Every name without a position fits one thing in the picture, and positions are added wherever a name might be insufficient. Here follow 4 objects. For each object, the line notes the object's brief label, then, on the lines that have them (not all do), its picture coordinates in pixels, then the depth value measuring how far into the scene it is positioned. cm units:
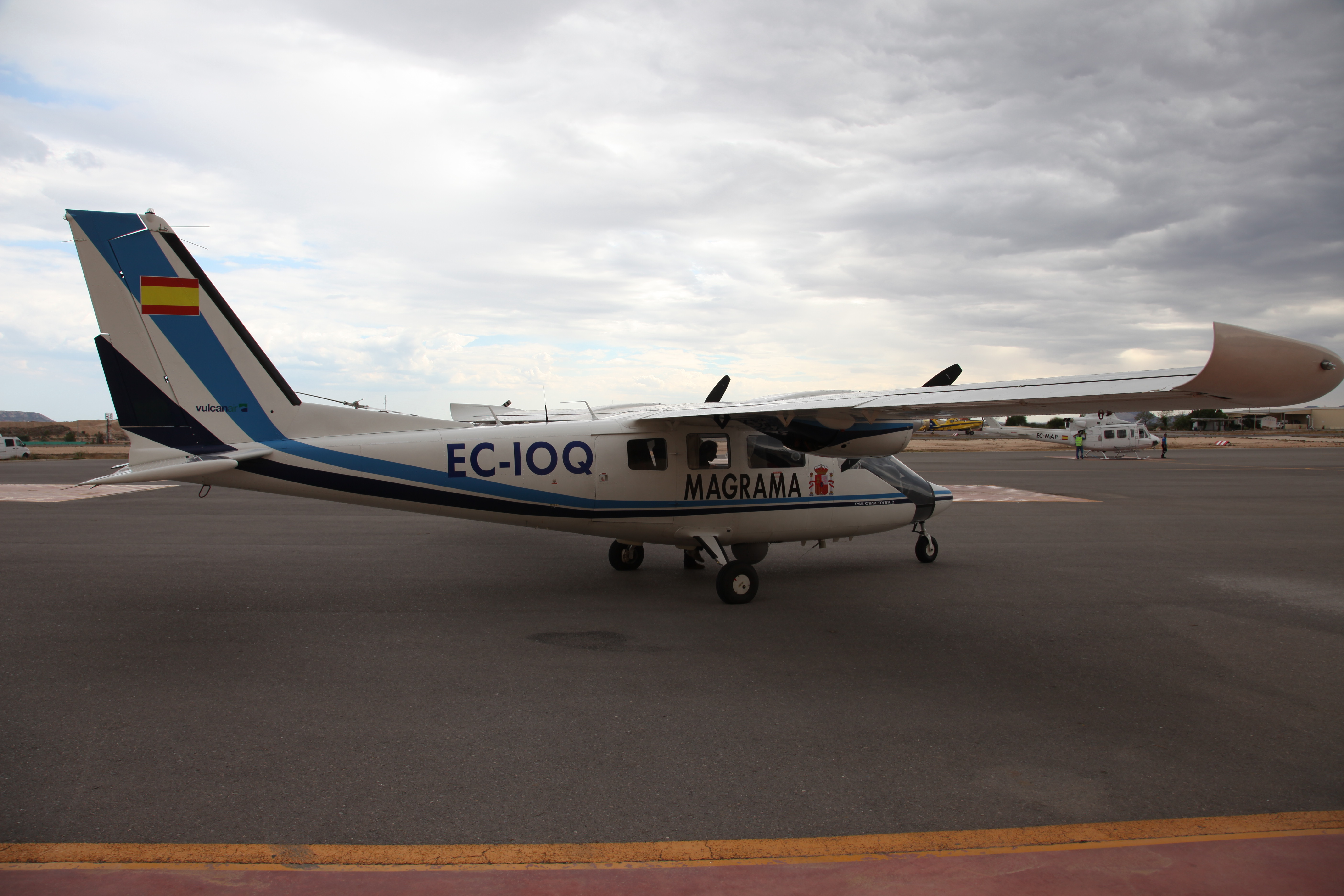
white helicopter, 4784
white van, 4491
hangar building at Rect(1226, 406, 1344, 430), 12225
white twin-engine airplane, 820
